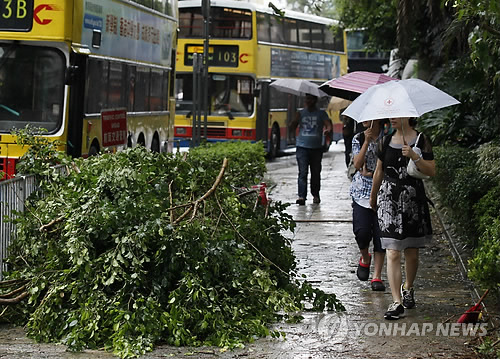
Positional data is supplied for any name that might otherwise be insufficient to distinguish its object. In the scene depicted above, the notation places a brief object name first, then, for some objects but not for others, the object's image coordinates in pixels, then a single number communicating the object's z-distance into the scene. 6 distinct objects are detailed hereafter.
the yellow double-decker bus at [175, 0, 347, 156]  39.20
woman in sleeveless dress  11.22
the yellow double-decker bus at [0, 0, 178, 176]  19.76
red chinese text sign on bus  21.86
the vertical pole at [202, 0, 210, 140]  24.36
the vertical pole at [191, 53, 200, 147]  24.44
